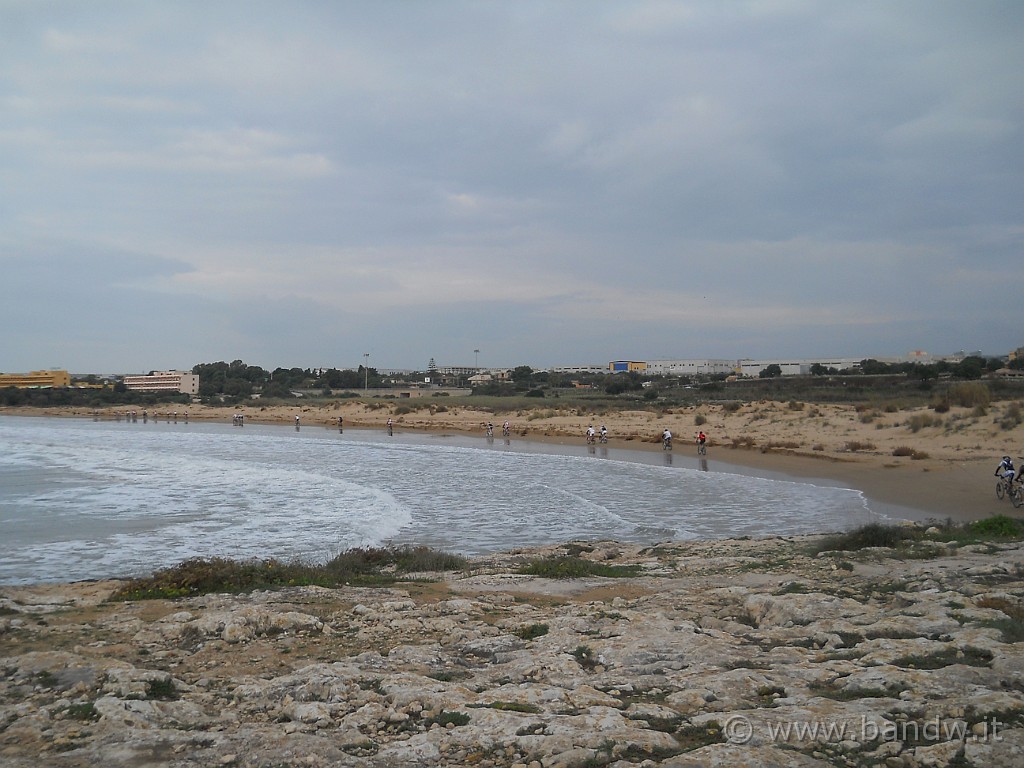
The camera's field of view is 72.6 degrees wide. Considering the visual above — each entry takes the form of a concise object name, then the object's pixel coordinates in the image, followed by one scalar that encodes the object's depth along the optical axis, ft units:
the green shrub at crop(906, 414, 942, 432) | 103.19
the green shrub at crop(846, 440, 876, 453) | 97.76
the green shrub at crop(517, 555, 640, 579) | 34.27
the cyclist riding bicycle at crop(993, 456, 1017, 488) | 53.23
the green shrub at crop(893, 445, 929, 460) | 86.69
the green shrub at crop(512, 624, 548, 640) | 22.68
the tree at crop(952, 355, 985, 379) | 209.56
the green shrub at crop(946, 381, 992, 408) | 119.44
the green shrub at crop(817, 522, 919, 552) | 37.19
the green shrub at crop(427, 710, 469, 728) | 15.51
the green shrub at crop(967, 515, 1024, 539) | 38.86
